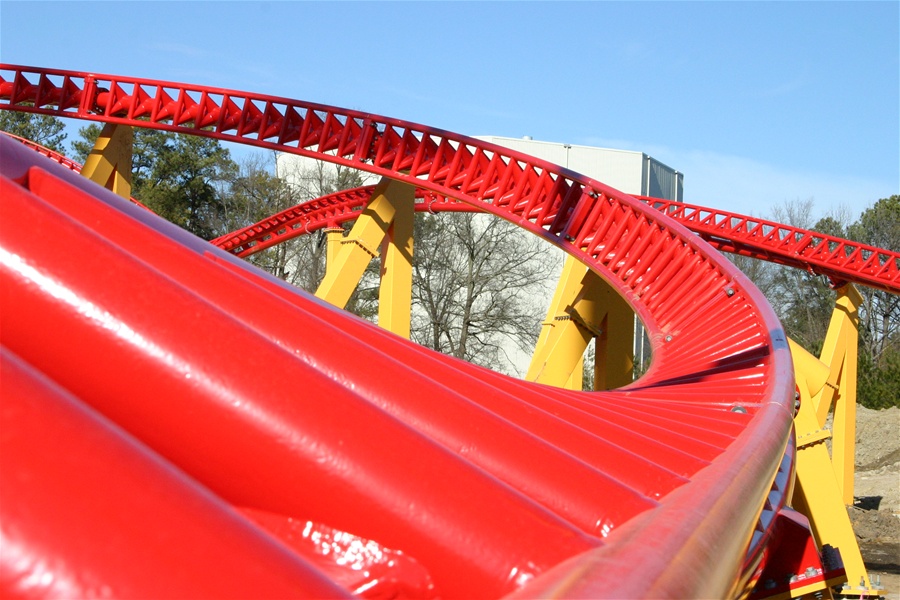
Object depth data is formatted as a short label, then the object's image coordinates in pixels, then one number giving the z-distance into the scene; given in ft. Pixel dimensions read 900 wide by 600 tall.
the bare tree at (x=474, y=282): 99.25
